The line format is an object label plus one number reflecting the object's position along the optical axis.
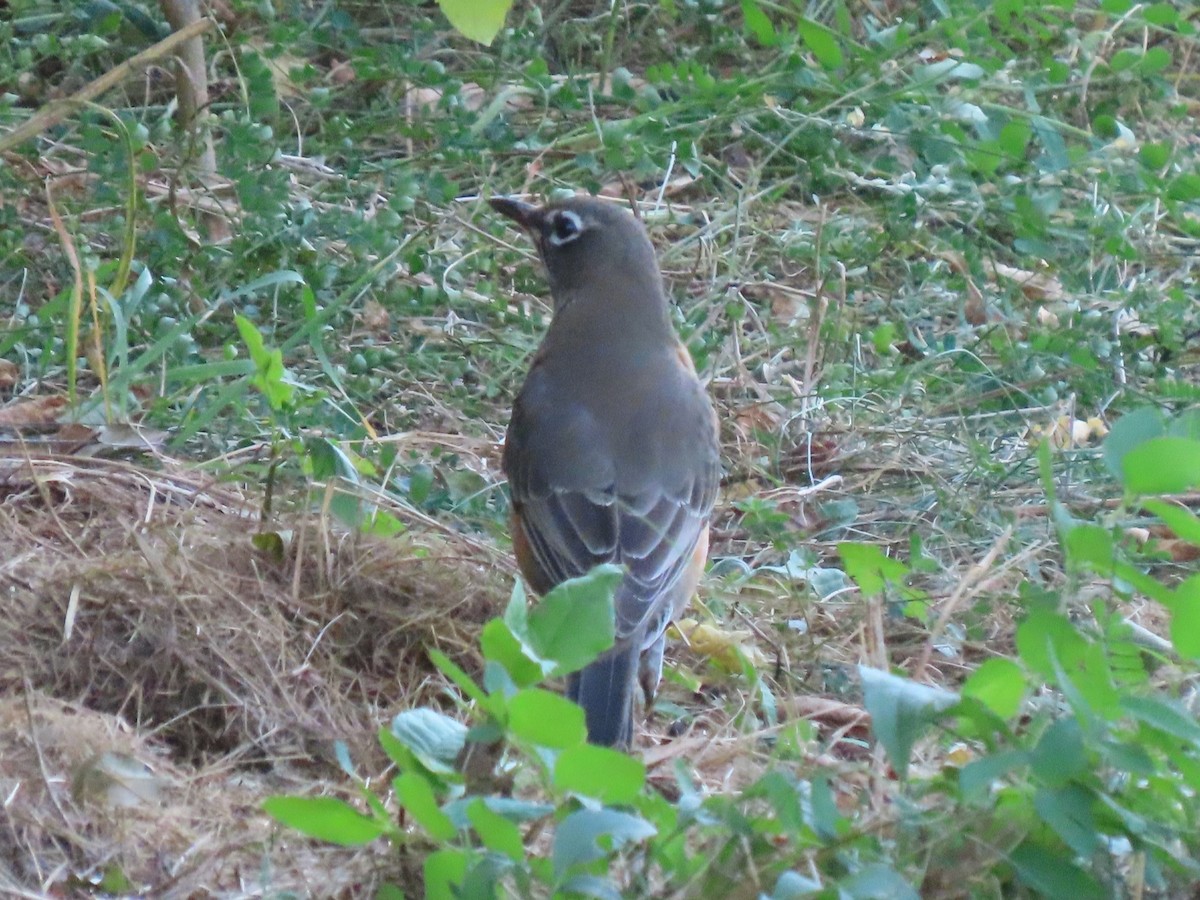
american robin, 8.30
